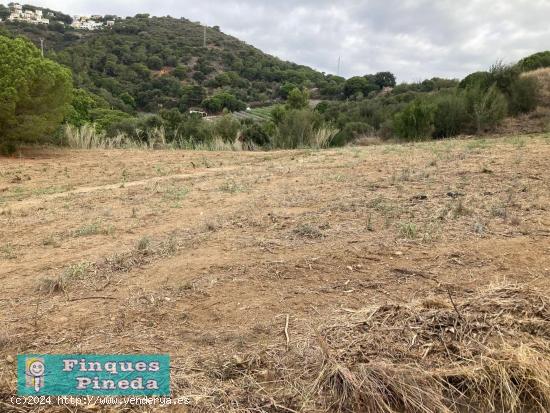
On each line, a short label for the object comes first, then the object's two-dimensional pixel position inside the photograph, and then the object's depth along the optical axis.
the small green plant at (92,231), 3.94
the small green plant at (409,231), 3.25
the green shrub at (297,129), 14.24
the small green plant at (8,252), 3.44
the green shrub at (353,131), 16.79
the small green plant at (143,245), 3.32
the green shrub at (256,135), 16.11
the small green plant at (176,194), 5.35
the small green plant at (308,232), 3.43
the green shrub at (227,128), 16.16
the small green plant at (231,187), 5.61
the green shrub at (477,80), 15.59
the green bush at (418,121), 13.63
